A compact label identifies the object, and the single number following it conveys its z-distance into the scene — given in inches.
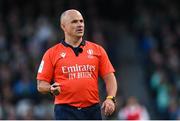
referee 742.5
